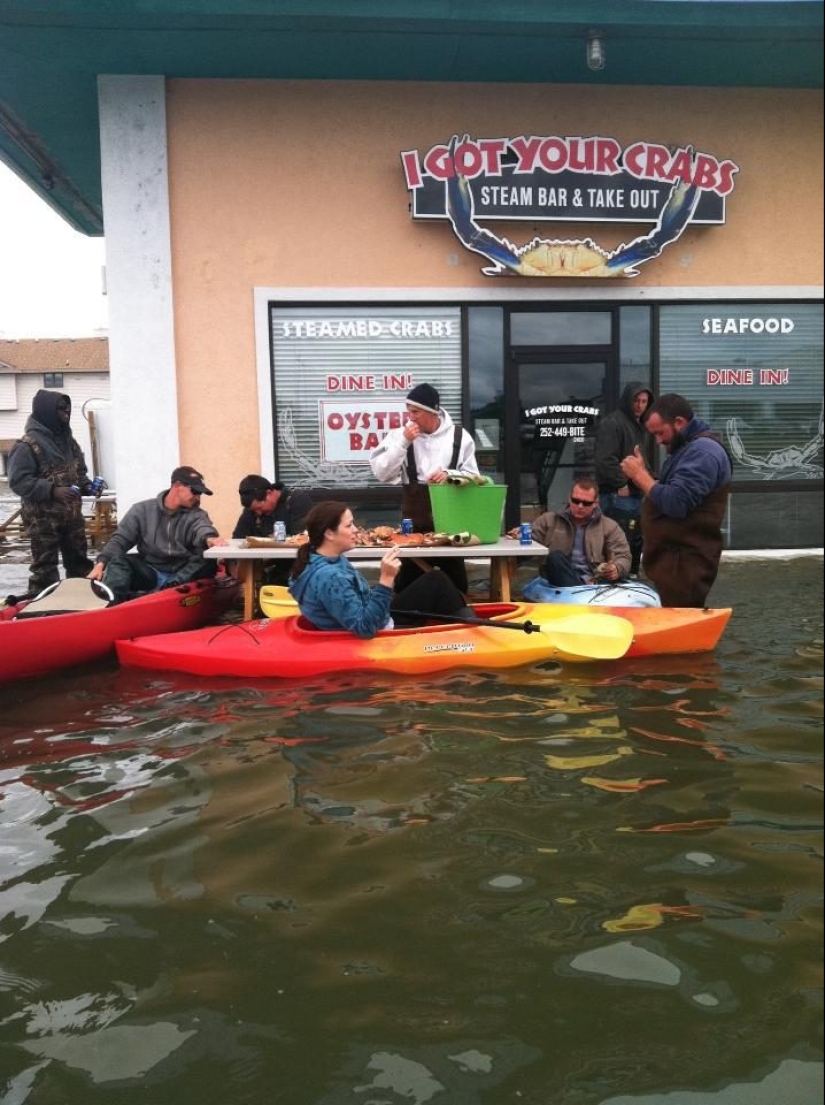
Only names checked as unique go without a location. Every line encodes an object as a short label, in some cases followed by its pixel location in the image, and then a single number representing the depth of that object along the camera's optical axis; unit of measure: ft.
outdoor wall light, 25.49
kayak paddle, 17.46
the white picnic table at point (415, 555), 20.21
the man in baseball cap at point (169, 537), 22.97
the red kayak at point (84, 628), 18.53
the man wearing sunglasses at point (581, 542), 21.95
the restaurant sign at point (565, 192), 29.78
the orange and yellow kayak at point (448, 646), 17.53
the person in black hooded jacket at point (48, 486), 25.89
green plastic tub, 20.90
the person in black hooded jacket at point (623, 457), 26.61
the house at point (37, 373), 130.72
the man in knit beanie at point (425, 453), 20.90
